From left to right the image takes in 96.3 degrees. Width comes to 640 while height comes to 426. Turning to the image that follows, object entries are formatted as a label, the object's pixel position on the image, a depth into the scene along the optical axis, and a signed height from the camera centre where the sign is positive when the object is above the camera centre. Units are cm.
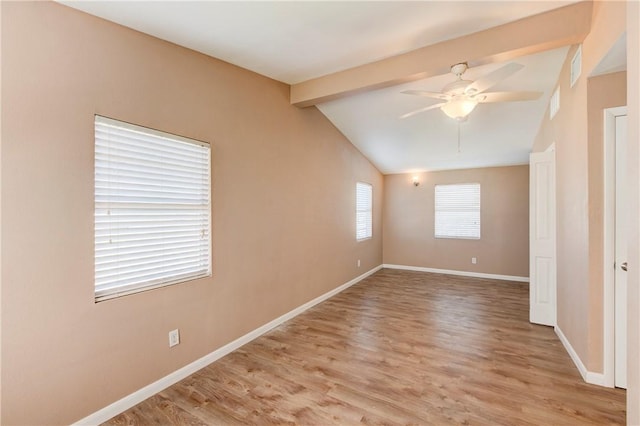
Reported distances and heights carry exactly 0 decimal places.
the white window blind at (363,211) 576 +4
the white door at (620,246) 218 -26
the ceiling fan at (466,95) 234 +101
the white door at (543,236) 336 -29
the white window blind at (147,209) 195 +4
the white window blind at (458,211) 618 +4
